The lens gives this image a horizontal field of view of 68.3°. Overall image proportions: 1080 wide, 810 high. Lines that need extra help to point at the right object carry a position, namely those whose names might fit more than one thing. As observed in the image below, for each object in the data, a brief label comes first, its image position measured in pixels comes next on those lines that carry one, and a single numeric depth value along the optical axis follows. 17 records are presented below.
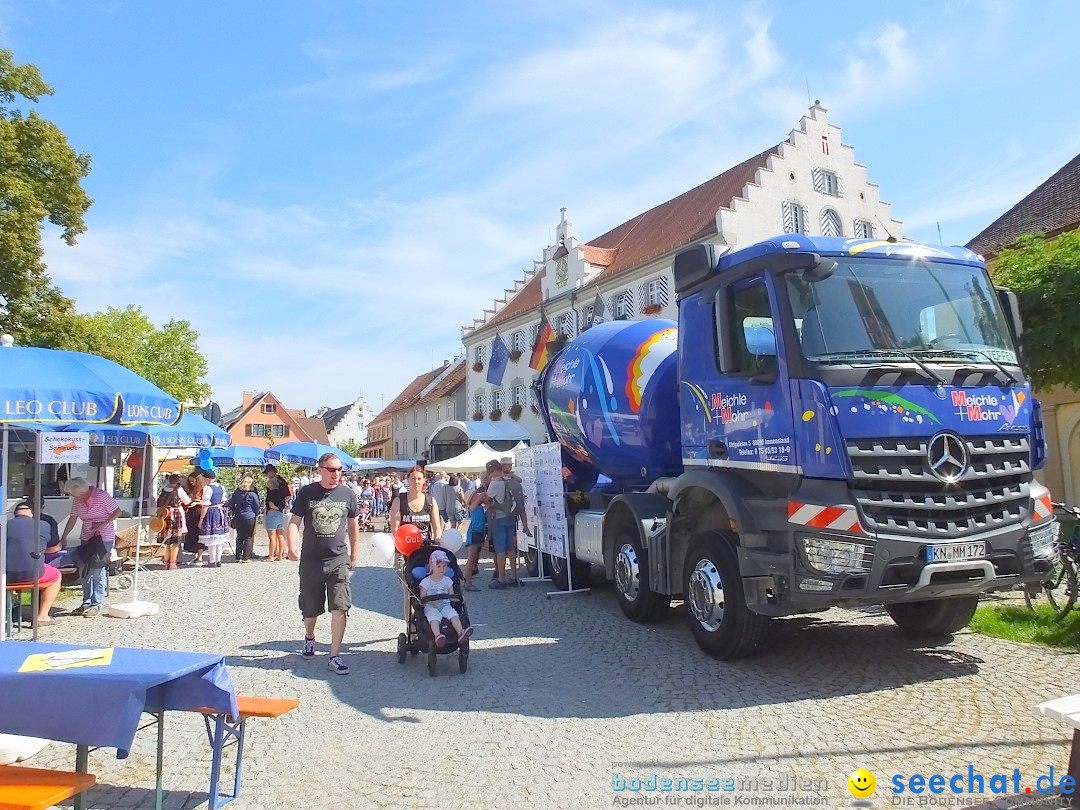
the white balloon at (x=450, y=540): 7.11
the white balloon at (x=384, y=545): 7.07
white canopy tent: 24.22
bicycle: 7.46
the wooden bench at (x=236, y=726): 3.79
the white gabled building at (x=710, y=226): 31.75
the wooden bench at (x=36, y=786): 2.96
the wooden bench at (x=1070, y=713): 3.55
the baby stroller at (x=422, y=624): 6.44
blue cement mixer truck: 5.31
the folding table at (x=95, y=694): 3.31
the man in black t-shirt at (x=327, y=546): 6.68
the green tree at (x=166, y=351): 45.34
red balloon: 7.42
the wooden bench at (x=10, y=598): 8.06
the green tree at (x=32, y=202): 18.94
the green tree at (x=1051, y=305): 9.88
